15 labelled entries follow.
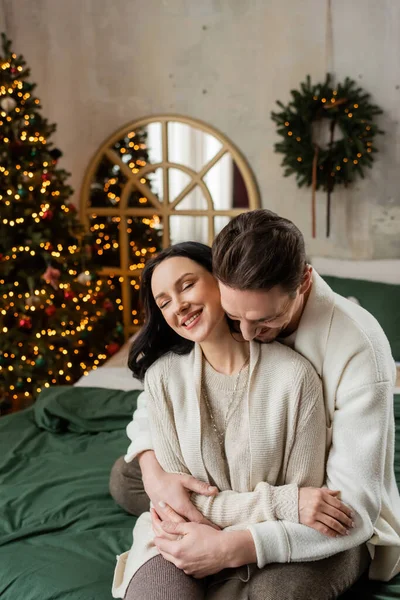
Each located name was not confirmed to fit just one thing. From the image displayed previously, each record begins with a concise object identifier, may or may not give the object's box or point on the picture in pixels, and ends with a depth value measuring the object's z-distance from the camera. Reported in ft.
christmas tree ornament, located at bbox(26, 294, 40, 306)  10.30
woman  4.34
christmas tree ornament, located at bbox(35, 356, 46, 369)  10.44
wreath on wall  11.18
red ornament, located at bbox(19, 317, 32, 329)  10.55
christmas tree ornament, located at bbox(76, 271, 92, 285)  10.87
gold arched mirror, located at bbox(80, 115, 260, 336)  12.39
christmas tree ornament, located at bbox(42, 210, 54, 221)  10.61
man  4.02
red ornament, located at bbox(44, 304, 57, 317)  10.70
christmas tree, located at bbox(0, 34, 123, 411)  10.30
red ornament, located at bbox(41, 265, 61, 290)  10.38
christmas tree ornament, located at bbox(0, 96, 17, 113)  10.05
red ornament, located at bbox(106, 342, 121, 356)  12.28
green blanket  4.99
